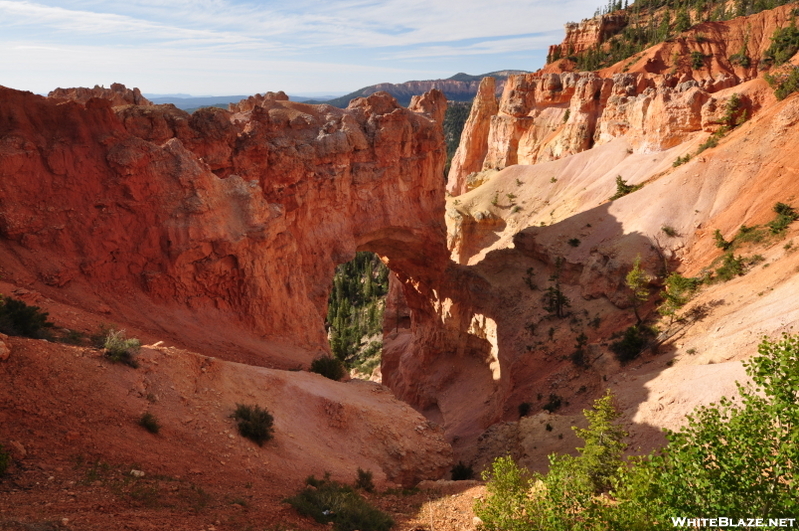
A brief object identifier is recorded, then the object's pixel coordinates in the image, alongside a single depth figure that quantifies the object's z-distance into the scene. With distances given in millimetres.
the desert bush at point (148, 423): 13805
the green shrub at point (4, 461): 10422
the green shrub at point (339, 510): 12805
